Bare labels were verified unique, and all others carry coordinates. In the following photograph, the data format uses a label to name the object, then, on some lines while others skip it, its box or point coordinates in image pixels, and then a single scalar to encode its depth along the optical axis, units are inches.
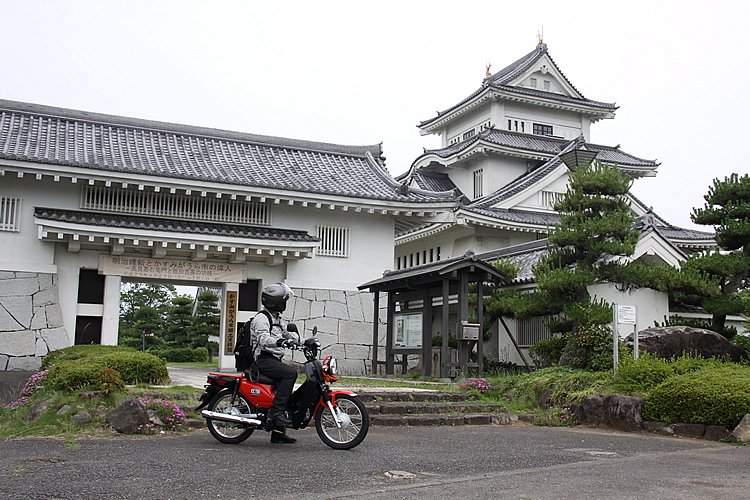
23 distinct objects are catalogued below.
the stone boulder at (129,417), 329.1
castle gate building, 661.3
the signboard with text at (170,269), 692.1
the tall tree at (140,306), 1510.8
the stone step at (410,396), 442.6
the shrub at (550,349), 606.5
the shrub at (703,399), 365.1
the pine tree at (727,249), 589.6
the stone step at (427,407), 425.7
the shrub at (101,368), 381.7
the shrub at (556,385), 453.7
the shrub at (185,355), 1295.5
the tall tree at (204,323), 1352.1
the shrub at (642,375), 426.0
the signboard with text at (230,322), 721.0
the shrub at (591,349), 532.1
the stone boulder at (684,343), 534.3
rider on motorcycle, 300.8
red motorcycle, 298.5
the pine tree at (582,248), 582.9
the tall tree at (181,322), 1389.0
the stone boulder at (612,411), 405.4
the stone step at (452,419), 407.2
